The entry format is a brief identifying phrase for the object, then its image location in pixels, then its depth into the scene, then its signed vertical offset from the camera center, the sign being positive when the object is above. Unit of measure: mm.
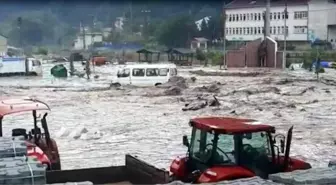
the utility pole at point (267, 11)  62862 +3520
